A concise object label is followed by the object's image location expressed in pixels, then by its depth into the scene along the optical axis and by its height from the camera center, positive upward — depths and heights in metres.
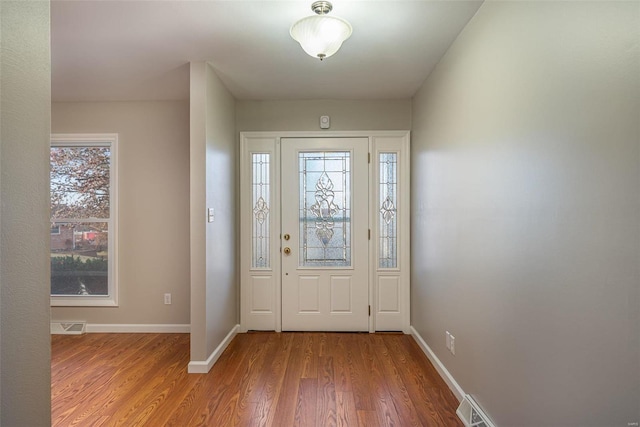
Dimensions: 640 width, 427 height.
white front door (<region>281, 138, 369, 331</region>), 3.86 -0.23
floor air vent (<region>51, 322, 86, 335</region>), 3.82 -1.23
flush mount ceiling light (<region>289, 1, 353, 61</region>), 2.01 +1.05
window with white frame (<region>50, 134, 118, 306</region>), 3.86 -0.08
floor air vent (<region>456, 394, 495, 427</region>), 1.99 -1.18
